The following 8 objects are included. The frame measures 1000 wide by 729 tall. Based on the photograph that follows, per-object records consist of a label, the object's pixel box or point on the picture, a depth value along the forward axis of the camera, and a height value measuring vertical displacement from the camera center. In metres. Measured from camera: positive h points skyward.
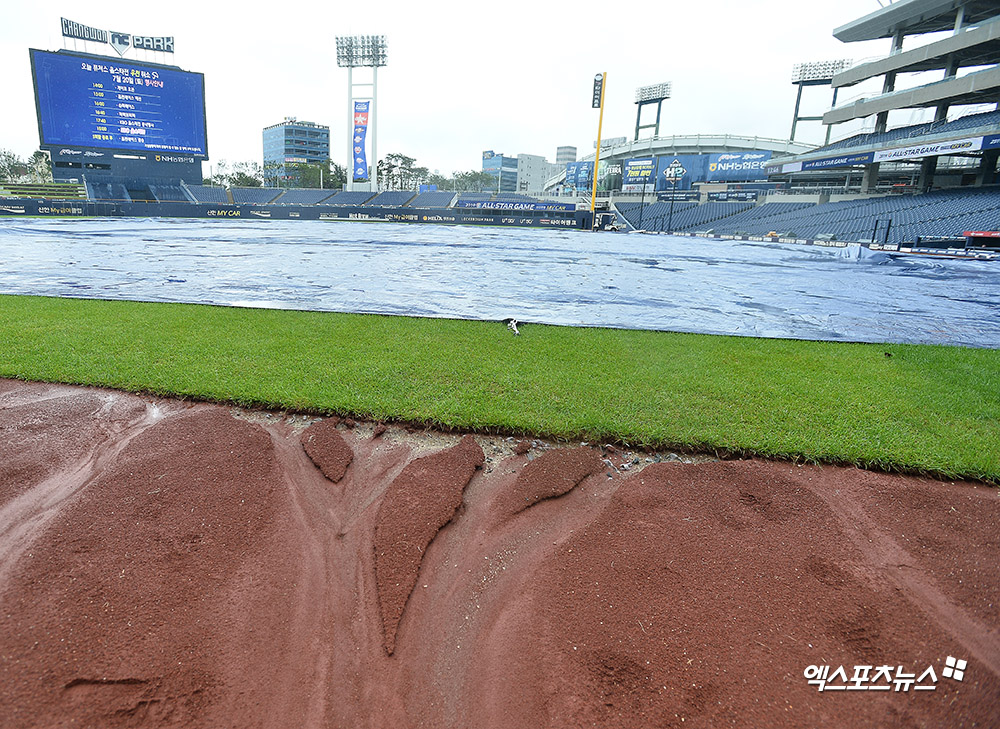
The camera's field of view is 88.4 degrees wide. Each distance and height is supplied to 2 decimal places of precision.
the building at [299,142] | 99.94 +15.60
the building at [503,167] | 131.62 +16.97
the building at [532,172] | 133.25 +16.65
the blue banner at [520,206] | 44.95 +2.70
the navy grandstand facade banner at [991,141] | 26.12 +6.19
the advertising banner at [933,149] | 27.34 +6.28
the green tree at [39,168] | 67.75 +5.14
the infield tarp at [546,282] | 7.11 -0.86
